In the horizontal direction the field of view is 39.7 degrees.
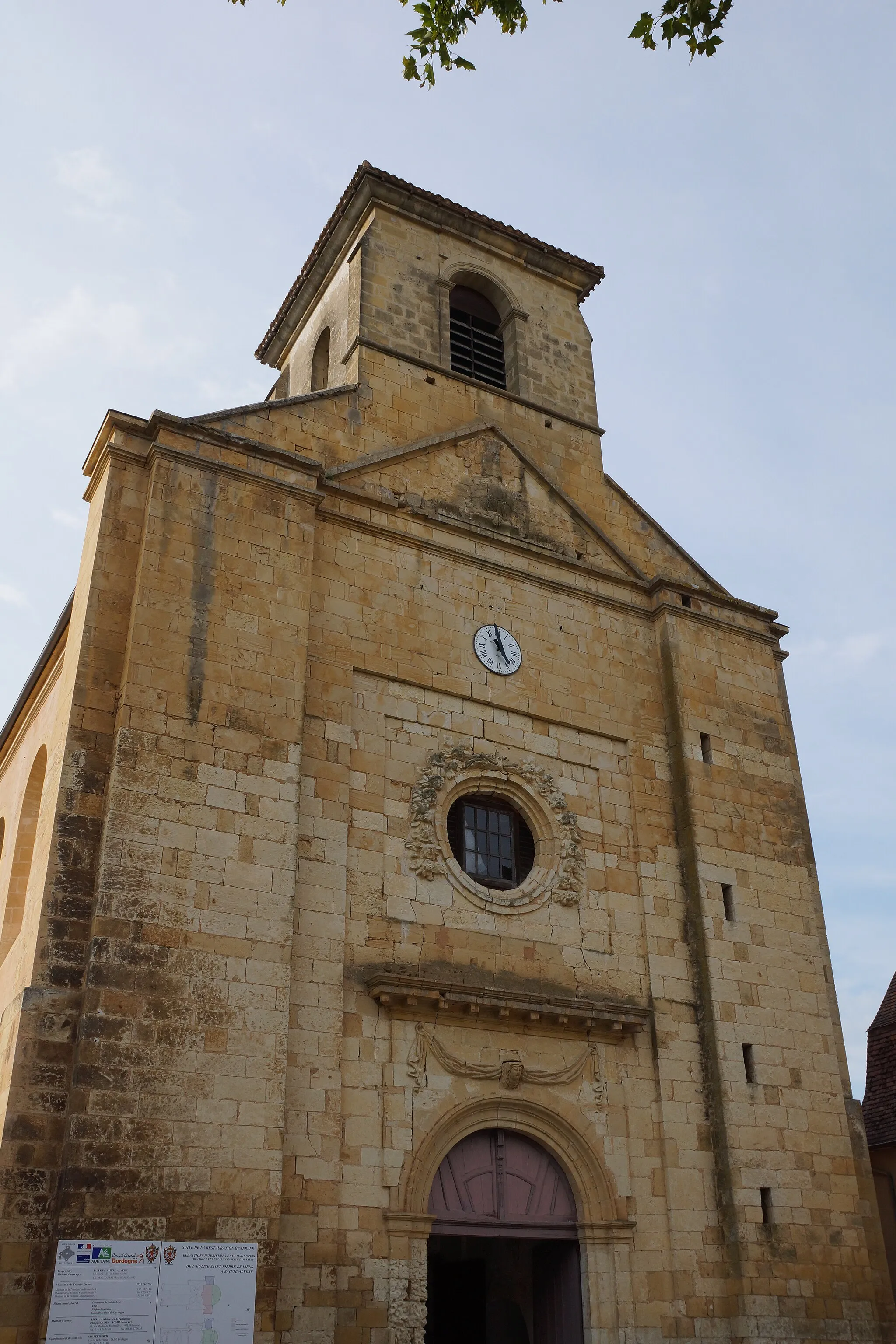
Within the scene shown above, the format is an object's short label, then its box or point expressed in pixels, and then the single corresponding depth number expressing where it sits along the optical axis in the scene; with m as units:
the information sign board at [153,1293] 8.45
